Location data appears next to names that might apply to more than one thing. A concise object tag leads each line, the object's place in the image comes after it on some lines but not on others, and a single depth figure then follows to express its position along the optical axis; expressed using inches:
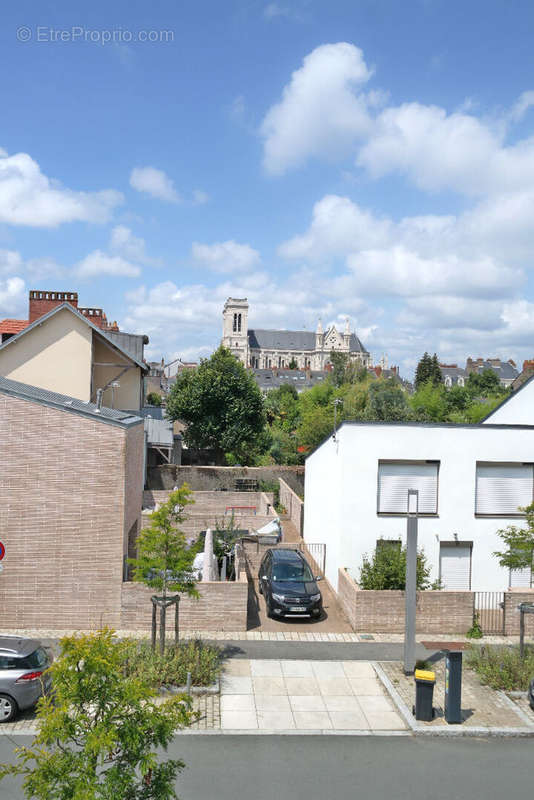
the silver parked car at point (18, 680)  458.0
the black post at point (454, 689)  483.8
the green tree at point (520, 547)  631.2
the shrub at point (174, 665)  525.0
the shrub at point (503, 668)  553.6
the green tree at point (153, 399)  3756.9
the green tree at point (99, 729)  246.4
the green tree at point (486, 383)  4144.4
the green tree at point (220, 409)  1847.9
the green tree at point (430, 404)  2910.9
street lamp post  572.4
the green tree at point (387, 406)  2098.9
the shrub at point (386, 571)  715.4
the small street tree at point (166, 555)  565.0
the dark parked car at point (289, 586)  719.1
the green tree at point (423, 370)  4562.0
